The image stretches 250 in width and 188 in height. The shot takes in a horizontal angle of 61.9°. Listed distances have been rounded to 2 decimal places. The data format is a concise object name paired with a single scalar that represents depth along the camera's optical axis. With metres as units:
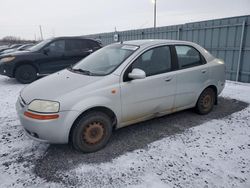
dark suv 7.31
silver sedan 2.77
